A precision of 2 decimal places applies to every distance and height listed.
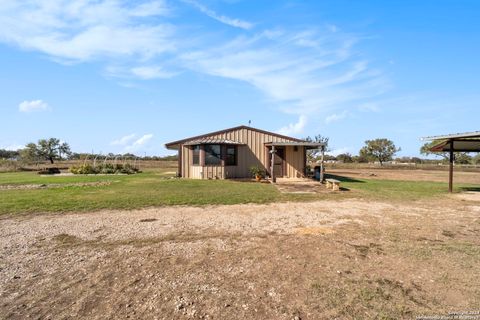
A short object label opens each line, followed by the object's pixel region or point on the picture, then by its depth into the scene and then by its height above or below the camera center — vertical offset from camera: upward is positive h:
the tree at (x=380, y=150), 55.09 +3.22
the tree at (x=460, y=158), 51.16 +1.54
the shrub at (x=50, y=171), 25.88 -0.79
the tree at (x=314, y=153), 35.09 +1.57
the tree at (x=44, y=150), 46.08 +2.31
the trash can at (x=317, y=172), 20.02 -0.55
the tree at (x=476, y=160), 50.25 +1.13
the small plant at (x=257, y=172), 17.27 -0.52
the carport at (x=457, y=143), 11.94 +1.21
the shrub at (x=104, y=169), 23.98 -0.51
